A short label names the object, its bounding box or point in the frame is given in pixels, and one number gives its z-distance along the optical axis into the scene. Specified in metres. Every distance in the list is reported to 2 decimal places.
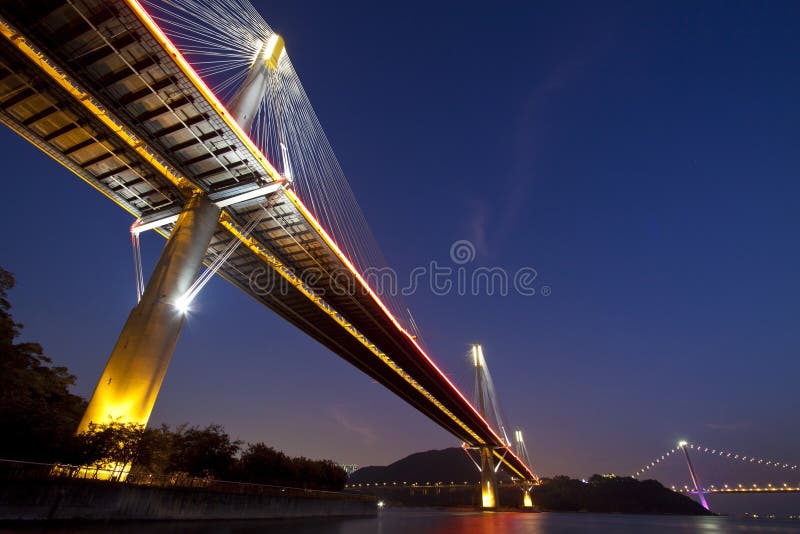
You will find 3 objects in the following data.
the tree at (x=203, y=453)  20.97
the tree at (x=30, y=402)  11.34
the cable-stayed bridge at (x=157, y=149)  14.20
